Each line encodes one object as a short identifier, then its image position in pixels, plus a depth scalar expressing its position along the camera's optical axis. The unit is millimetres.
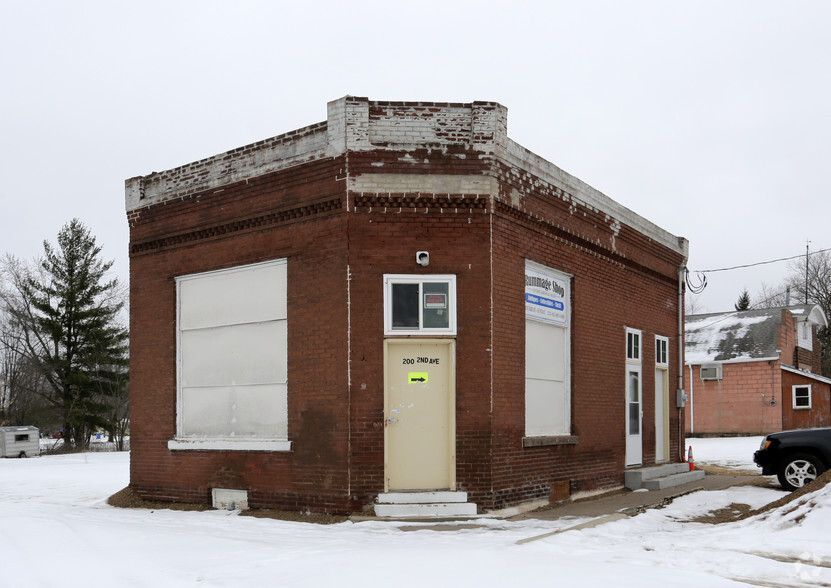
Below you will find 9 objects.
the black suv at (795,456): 13555
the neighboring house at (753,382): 33281
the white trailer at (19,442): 37594
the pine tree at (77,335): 46906
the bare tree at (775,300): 69512
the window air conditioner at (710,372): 34312
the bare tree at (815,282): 59394
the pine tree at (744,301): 62906
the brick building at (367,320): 10969
